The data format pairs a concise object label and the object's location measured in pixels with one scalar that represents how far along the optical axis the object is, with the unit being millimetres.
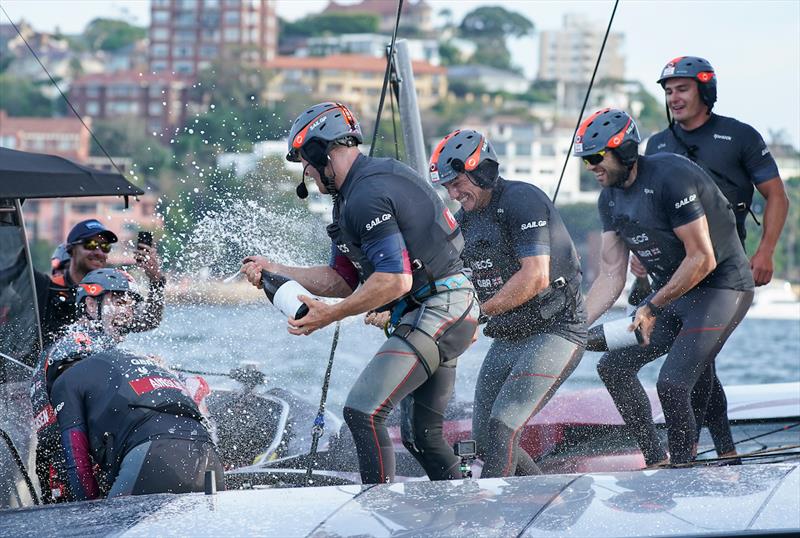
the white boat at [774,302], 126659
